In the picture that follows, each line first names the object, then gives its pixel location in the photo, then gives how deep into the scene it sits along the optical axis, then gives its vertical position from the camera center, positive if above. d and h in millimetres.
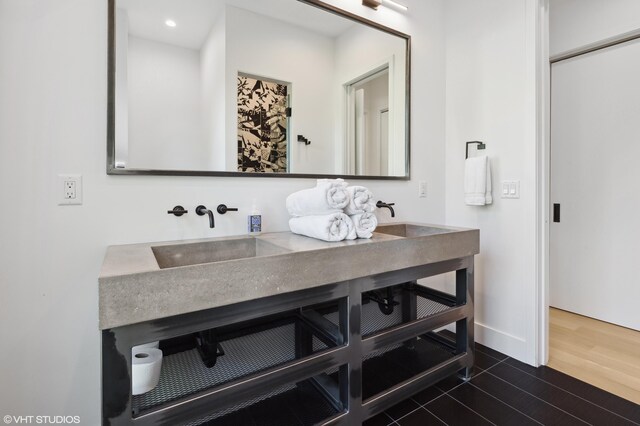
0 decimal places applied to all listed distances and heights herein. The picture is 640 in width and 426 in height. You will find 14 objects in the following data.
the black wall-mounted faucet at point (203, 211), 1464 +17
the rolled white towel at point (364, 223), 1476 -43
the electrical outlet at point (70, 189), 1267 +105
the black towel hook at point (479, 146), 2226 +487
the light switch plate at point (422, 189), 2357 +190
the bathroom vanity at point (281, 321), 921 -509
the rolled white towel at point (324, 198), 1437 +75
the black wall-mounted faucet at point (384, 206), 2061 +54
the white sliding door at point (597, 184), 2451 +252
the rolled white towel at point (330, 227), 1404 -57
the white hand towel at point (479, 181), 2131 +226
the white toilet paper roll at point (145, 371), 1083 -552
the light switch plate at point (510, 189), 2029 +167
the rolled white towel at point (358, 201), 1502 +63
